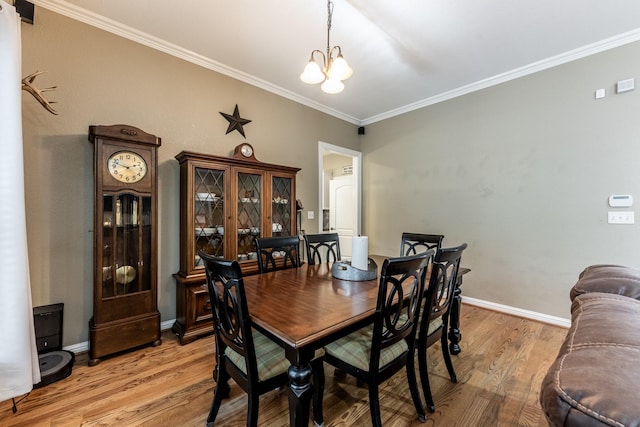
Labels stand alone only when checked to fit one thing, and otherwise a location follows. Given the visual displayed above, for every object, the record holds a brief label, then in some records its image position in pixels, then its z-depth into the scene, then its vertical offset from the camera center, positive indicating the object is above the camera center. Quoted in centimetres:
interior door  518 +7
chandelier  184 +99
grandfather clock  212 -22
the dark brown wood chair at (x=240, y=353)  119 -71
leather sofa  46 -33
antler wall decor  182 +88
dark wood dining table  109 -48
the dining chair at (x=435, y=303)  156 -58
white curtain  149 -9
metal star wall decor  310 +110
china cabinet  253 +1
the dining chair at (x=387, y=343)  129 -73
